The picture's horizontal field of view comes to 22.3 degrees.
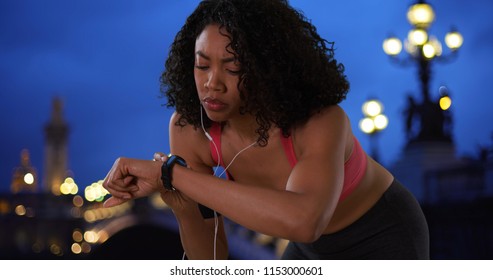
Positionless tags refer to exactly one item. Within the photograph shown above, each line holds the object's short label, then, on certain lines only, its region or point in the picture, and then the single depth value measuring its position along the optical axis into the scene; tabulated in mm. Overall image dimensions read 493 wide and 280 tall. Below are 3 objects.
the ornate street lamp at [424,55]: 13753
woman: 2335
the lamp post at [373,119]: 14221
